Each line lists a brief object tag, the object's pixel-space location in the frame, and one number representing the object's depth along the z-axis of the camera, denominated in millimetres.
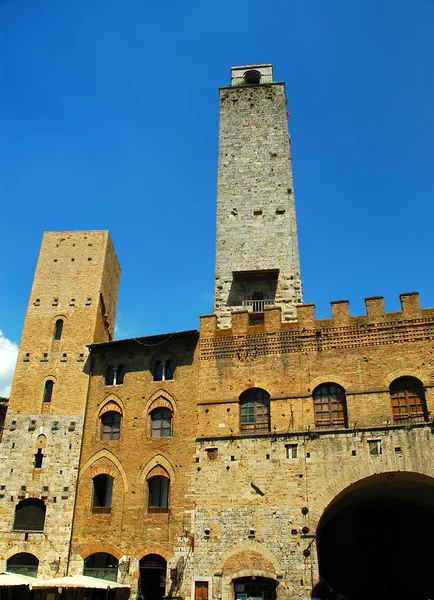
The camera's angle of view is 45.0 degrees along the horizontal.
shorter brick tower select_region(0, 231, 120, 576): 19781
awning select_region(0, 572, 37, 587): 17266
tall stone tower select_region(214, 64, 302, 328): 23781
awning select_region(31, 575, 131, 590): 16953
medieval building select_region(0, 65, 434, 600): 17812
